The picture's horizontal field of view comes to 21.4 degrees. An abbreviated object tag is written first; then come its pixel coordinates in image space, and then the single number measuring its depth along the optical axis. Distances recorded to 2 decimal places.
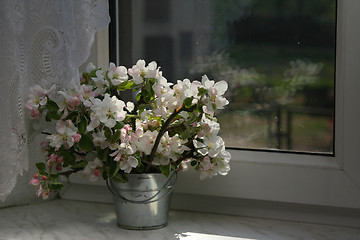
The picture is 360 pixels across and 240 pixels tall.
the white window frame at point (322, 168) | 1.74
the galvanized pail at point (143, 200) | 1.73
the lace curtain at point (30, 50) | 1.70
